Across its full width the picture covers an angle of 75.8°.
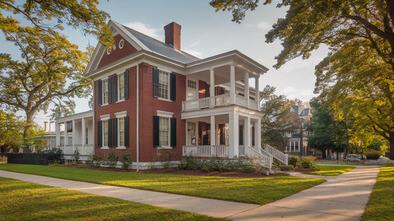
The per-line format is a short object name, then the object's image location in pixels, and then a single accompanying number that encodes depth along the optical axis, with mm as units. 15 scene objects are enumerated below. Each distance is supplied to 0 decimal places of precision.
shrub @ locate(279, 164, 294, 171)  15453
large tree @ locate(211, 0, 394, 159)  8461
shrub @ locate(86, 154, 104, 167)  17797
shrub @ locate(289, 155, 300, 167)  17141
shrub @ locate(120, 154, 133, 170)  15414
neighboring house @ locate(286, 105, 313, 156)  49712
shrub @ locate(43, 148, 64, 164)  22844
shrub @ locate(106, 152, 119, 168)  16516
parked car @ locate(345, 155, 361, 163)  32222
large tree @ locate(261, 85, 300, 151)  32844
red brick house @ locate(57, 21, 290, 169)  15422
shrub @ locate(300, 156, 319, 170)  16547
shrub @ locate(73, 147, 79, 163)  21117
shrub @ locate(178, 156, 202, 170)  15133
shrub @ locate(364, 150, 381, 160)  37016
